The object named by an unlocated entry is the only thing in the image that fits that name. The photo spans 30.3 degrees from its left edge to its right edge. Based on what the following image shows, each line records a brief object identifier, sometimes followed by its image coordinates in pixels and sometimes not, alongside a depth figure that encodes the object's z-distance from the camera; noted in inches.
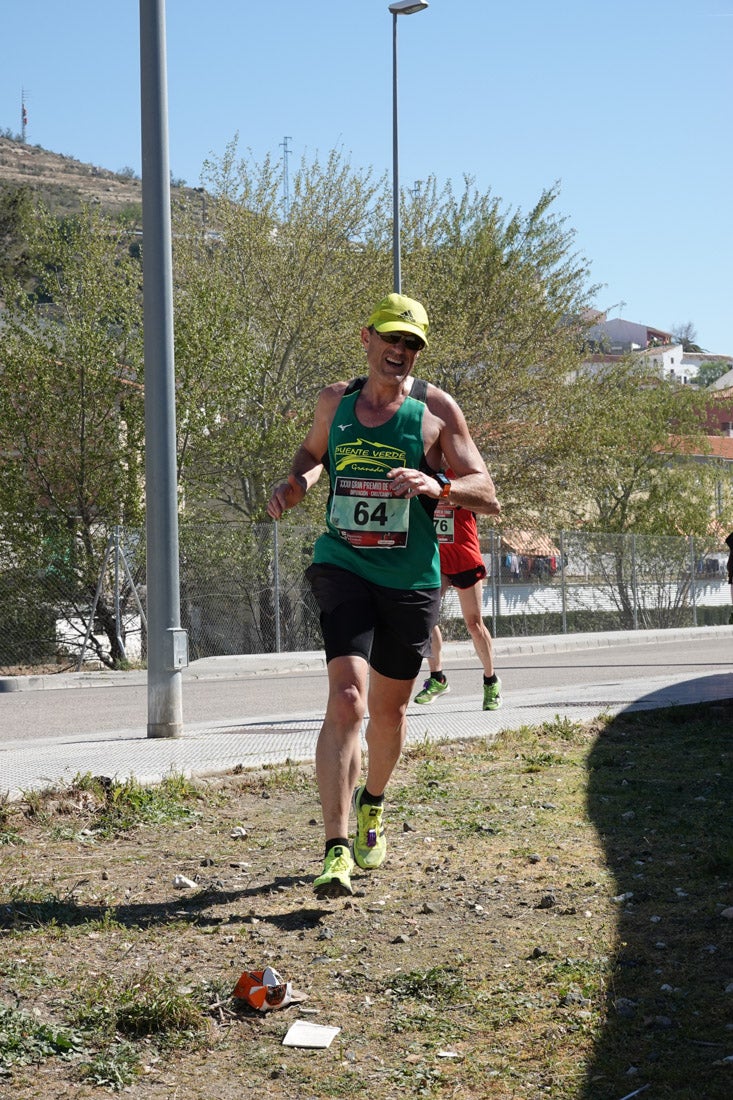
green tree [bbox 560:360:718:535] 1475.1
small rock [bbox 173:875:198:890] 179.9
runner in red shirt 376.2
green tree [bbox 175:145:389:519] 1022.4
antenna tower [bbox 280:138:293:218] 1050.7
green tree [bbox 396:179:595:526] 1171.3
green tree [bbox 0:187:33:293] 1612.9
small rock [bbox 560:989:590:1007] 130.9
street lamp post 922.7
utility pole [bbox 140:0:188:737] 337.7
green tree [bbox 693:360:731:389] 5731.3
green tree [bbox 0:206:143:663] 799.1
